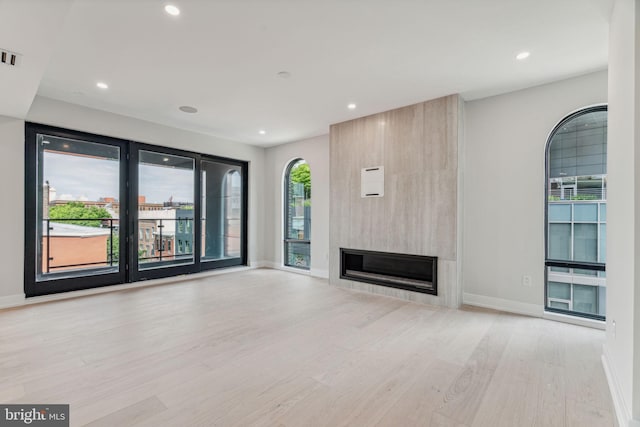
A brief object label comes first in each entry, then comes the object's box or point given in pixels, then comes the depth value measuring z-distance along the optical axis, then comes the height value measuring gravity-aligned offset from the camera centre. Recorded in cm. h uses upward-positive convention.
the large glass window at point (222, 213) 602 -1
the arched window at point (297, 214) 624 -4
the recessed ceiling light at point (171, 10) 219 +151
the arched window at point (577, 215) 329 -2
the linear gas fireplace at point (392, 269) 411 -86
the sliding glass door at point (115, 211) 414 +2
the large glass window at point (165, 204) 514 +16
